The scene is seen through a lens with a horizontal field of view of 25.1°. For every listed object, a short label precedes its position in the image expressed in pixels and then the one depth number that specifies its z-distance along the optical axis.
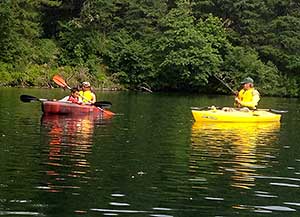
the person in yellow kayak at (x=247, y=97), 23.53
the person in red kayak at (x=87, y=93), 24.00
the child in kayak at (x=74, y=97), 22.89
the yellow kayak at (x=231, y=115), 21.92
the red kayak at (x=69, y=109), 21.70
